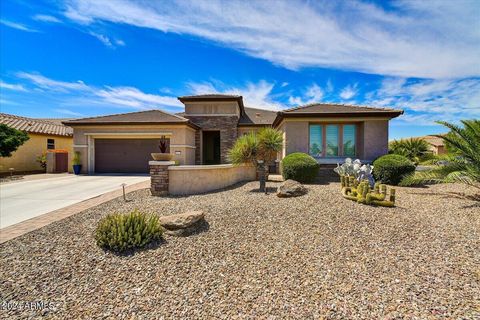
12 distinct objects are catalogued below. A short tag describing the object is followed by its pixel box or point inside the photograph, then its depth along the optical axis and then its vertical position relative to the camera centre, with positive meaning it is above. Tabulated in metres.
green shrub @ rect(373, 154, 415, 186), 10.01 -0.60
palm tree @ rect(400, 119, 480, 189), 7.53 -0.04
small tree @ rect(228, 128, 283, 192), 9.62 +0.36
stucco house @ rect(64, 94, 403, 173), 12.84 +1.76
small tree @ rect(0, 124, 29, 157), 14.68 +1.19
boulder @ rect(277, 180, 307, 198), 7.90 -1.24
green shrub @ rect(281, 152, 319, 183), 10.32 -0.60
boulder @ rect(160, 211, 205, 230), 5.21 -1.55
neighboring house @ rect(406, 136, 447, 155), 28.84 +1.27
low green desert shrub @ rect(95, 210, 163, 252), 4.60 -1.65
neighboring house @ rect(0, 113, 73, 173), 17.70 +1.31
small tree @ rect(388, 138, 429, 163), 17.43 +0.82
